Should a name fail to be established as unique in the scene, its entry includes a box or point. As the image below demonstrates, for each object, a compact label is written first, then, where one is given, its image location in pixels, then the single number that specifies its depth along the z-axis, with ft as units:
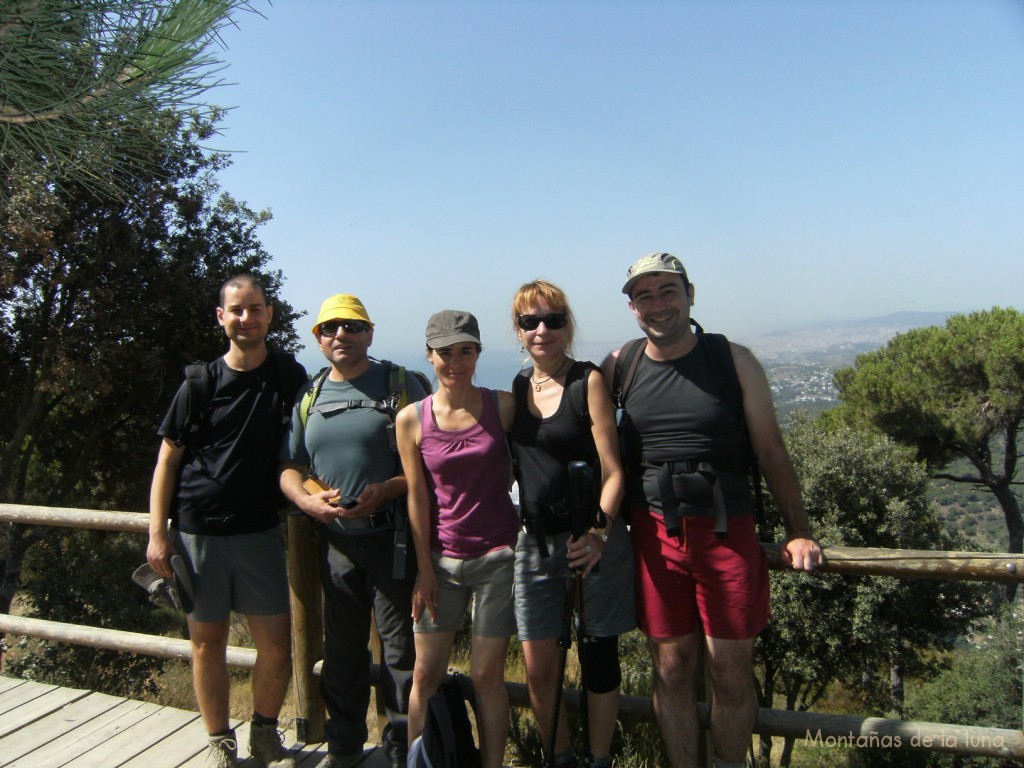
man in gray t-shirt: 9.52
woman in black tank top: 8.54
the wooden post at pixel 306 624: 10.67
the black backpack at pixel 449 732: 8.63
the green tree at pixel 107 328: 41.45
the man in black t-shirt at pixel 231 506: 9.87
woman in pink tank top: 8.91
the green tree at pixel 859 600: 48.67
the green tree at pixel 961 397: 66.90
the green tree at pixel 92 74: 9.29
